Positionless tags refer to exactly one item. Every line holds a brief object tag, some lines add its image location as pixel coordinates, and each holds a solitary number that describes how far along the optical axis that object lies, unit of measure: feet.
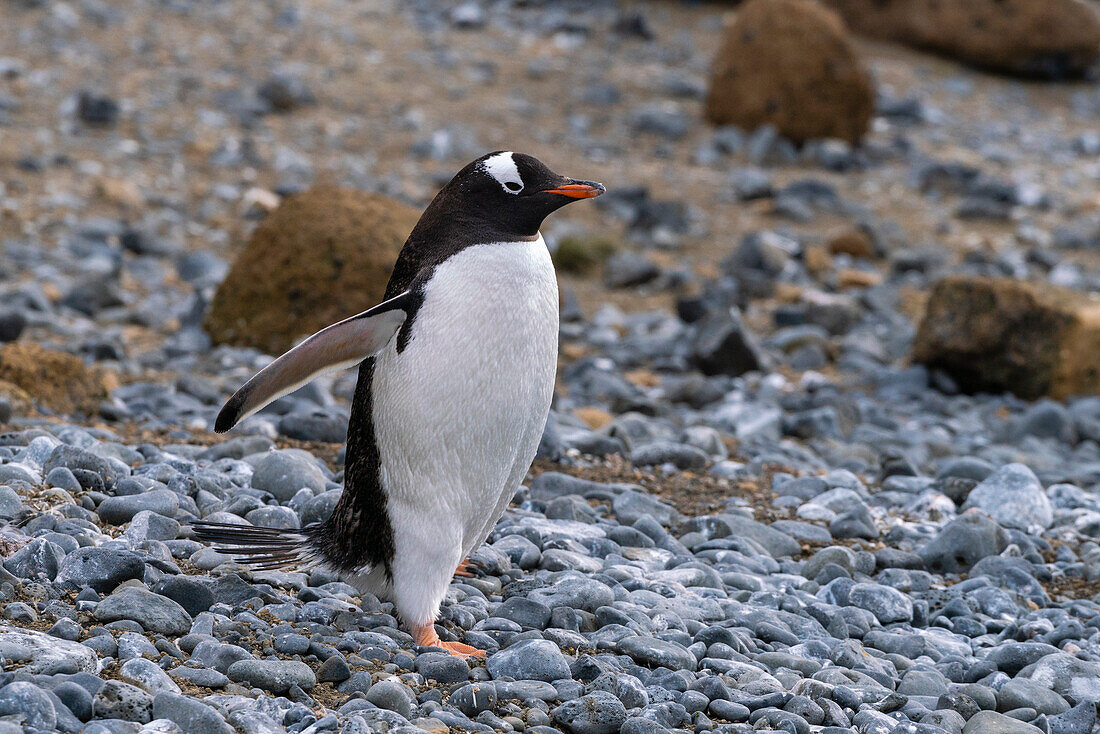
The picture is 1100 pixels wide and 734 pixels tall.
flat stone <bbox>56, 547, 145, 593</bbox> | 20.54
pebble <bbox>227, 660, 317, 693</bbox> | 18.10
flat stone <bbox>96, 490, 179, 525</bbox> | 23.94
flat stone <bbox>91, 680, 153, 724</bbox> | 16.42
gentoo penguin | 21.47
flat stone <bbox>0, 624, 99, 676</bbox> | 17.11
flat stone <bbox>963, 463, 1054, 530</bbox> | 32.30
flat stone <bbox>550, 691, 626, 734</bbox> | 18.48
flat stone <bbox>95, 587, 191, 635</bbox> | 19.27
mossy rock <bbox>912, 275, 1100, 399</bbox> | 49.26
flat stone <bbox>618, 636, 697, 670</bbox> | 20.89
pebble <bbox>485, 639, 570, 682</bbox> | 19.94
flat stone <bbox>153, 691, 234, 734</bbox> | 16.30
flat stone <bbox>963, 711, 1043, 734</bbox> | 20.11
